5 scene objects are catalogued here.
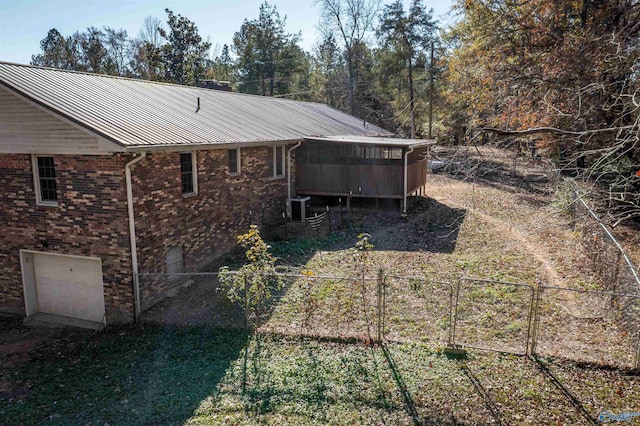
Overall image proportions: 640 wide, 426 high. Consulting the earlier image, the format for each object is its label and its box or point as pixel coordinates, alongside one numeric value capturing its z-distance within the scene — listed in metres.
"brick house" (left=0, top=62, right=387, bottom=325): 9.90
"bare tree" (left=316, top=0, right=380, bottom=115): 40.62
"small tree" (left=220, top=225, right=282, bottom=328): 9.30
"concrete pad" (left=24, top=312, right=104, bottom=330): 10.61
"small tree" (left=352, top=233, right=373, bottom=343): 9.37
